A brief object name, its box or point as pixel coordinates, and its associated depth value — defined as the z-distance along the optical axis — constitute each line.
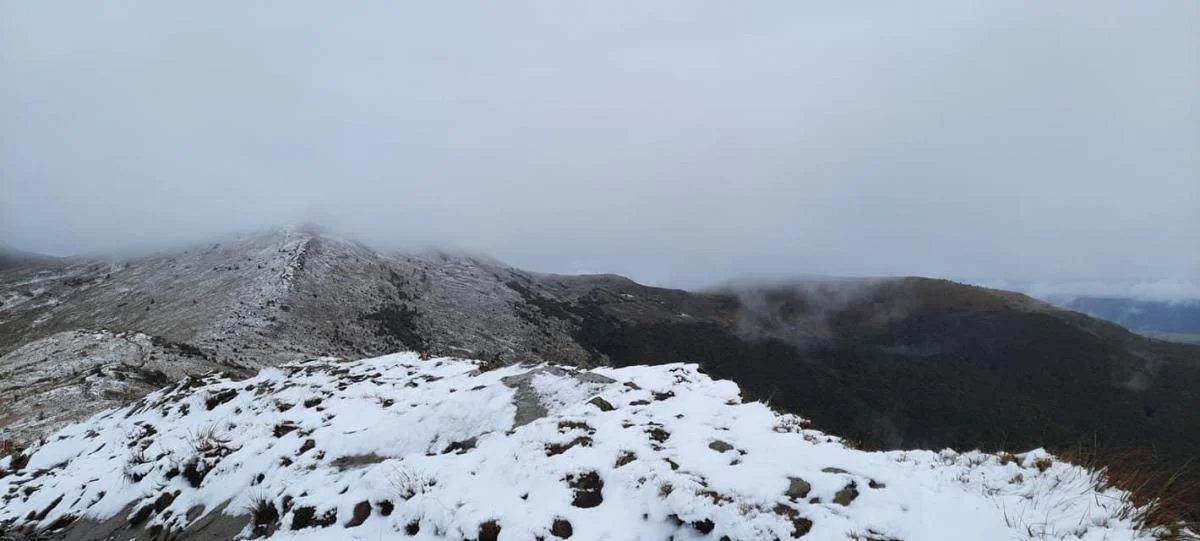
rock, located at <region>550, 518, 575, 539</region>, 6.23
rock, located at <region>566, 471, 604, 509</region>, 6.78
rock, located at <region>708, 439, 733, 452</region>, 7.92
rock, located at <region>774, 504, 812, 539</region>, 5.77
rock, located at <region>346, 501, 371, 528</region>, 7.28
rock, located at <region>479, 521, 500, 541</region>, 6.27
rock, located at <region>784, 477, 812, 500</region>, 6.41
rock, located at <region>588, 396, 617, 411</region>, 10.17
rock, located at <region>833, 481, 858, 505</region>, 6.28
